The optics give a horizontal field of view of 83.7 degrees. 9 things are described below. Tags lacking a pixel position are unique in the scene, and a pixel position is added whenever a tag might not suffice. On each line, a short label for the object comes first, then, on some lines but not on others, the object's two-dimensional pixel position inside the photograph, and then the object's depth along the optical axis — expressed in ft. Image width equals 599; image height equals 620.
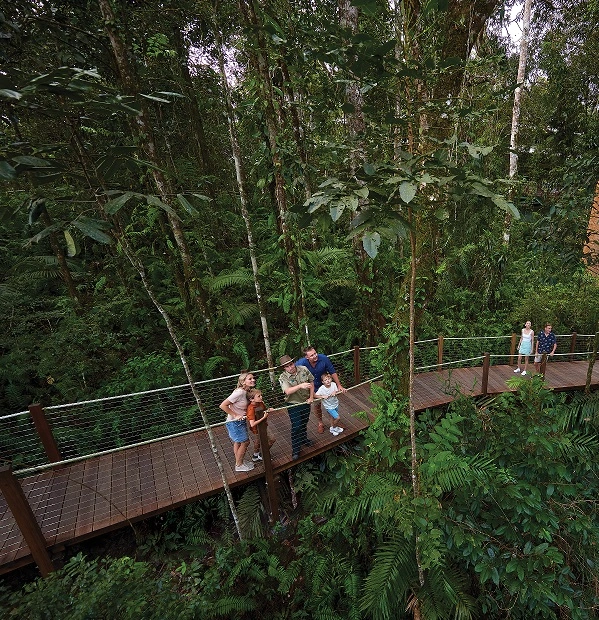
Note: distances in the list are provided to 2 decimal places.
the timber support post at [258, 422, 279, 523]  13.05
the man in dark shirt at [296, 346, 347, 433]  14.73
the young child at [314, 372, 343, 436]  14.96
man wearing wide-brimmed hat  13.53
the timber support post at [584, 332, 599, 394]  19.01
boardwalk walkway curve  11.23
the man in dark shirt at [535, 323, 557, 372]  24.12
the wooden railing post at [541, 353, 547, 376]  22.28
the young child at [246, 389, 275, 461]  12.77
